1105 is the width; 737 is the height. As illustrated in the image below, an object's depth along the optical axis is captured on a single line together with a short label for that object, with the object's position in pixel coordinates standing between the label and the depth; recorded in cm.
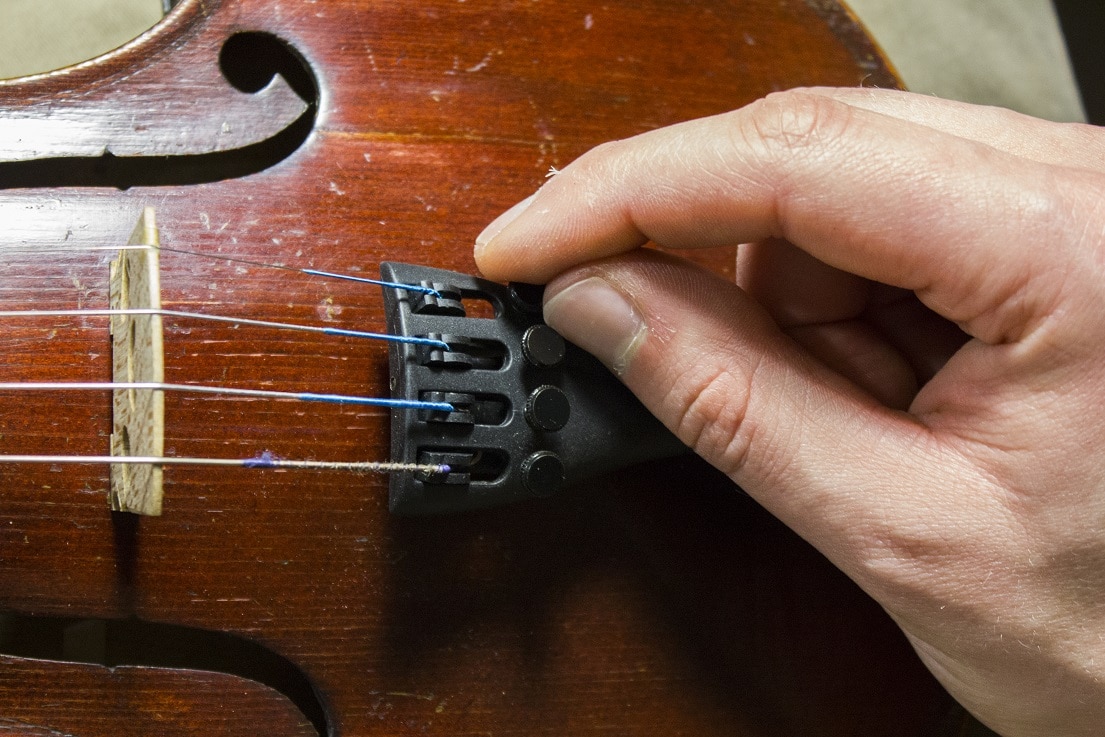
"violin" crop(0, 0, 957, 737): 38
